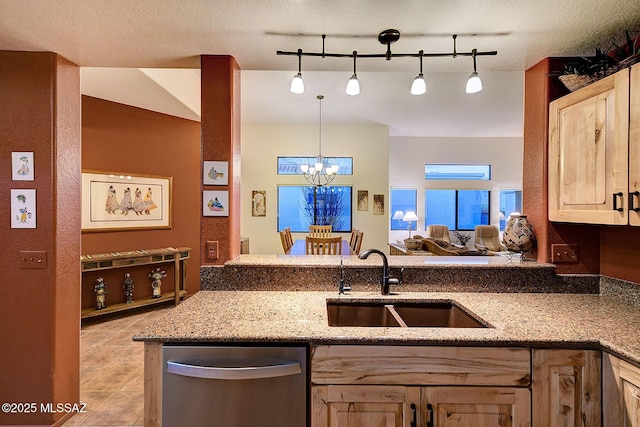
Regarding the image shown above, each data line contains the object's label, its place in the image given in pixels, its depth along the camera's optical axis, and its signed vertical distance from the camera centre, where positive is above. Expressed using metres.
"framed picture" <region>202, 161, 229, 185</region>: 1.96 +0.24
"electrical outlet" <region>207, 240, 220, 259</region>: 1.96 -0.23
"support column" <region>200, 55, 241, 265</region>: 1.95 +0.51
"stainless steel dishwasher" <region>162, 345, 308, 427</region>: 1.24 -0.70
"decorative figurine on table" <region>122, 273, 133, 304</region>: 3.94 -0.94
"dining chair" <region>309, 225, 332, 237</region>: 5.25 -0.29
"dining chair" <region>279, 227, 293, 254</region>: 4.53 -0.39
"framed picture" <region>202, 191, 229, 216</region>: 1.96 +0.06
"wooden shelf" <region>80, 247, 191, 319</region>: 3.53 -0.62
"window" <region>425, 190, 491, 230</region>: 7.79 +0.14
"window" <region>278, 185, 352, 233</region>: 6.34 +0.12
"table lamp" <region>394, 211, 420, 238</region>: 7.21 -0.09
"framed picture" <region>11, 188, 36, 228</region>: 1.96 +0.01
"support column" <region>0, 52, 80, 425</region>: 1.95 -0.20
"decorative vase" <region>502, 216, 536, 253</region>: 2.00 -0.14
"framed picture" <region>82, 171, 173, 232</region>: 3.70 +0.13
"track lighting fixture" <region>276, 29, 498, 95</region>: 1.80 +0.94
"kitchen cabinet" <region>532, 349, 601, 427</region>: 1.23 -0.65
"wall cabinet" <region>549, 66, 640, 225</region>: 1.39 +0.30
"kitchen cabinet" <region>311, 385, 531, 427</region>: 1.23 -0.75
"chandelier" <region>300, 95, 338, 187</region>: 6.22 +0.73
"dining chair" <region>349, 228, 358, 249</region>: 4.64 -0.40
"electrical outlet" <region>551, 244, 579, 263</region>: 1.93 -0.24
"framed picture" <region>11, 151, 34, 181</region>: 1.95 +0.28
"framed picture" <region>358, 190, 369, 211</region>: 6.34 +0.26
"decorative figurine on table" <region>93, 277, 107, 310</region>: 3.68 -0.94
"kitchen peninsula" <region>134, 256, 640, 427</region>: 1.23 -0.58
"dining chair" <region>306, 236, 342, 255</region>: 3.62 -0.38
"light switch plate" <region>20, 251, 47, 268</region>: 1.96 -0.29
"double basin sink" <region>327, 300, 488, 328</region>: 1.78 -0.56
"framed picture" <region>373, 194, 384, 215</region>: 6.32 +0.18
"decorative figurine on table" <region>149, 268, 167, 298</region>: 4.16 -0.93
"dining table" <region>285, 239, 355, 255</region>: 3.95 -0.49
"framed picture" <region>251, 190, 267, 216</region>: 6.29 +0.21
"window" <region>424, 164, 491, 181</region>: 7.79 +1.02
